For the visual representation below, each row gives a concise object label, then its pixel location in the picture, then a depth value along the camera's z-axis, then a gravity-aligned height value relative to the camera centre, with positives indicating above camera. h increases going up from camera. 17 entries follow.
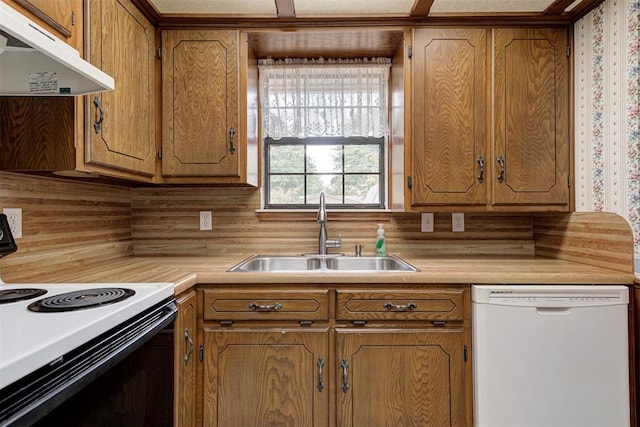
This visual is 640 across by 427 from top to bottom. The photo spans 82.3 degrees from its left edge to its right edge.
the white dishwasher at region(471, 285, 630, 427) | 1.49 -0.61
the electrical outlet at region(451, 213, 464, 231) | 2.22 -0.06
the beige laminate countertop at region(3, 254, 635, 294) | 1.45 -0.26
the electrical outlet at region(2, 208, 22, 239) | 1.36 -0.02
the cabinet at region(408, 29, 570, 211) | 1.89 +0.47
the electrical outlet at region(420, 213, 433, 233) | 2.22 -0.06
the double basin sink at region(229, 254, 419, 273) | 2.11 -0.28
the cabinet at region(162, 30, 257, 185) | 1.91 +0.57
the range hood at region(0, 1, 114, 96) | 0.85 +0.42
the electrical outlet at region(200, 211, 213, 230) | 2.25 -0.04
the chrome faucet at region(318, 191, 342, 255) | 2.12 -0.13
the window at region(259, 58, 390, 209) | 2.27 +0.67
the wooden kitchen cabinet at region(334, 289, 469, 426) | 1.55 -0.62
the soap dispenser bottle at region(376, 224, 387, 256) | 2.14 -0.18
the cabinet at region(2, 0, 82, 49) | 1.08 +0.63
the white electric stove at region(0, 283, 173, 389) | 0.69 -0.25
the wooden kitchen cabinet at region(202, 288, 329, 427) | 1.56 -0.63
